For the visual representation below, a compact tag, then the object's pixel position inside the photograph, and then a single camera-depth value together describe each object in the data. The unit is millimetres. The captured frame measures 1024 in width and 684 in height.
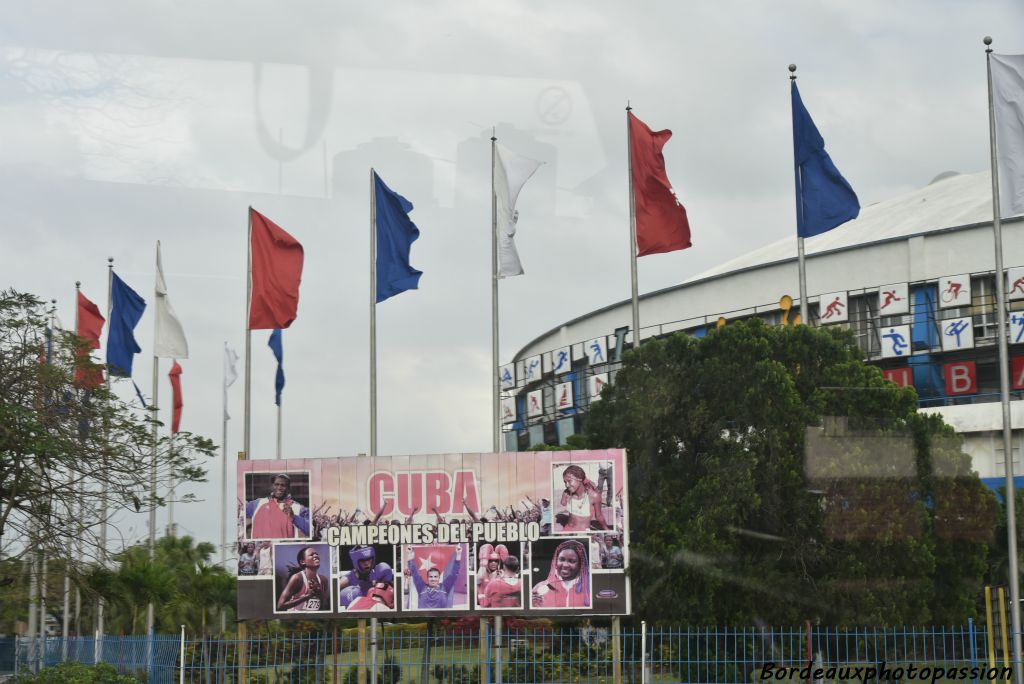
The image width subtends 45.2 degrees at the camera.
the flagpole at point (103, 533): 25359
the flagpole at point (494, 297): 28531
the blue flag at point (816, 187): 27094
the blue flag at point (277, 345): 35688
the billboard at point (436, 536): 22094
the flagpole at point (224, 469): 53844
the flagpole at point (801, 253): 27422
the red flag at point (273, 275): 28188
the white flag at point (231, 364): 51406
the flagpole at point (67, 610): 33266
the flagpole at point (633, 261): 27641
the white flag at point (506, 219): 28062
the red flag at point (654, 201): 27453
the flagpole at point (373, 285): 27828
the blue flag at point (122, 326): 33562
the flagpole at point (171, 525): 50403
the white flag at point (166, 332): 33406
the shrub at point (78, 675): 21172
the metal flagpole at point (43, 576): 24906
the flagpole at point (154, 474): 26781
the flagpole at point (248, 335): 28600
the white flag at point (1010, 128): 21359
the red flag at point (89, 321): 34594
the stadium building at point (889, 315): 42469
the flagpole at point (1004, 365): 21719
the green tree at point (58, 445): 24406
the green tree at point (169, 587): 27734
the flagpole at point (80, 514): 25438
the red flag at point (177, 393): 40897
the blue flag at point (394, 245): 27609
